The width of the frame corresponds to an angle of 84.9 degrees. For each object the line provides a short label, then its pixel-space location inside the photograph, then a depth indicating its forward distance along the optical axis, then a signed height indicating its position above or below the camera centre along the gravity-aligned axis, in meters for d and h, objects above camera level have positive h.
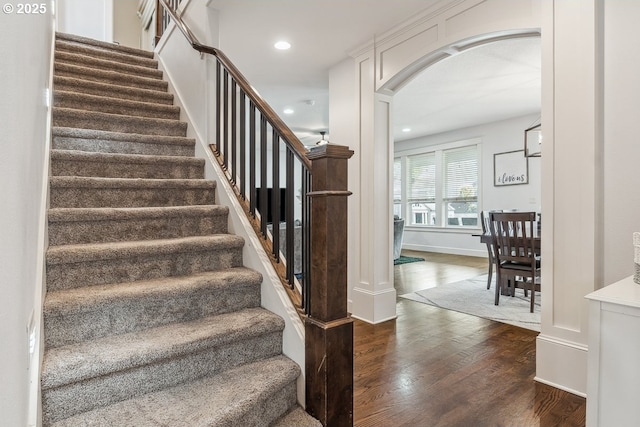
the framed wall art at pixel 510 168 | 6.38 +0.76
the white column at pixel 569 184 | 1.88 +0.14
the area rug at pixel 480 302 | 3.21 -1.00
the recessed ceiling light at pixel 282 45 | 3.26 +1.56
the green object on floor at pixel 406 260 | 6.53 -0.98
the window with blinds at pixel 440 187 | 7.36 +0.51
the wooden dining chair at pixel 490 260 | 4.24 -0.63
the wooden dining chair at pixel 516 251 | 3.34 -0.42
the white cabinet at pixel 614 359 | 1.27 -0.56
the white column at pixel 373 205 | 3.21 +0.04
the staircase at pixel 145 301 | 1.20 -0.39
